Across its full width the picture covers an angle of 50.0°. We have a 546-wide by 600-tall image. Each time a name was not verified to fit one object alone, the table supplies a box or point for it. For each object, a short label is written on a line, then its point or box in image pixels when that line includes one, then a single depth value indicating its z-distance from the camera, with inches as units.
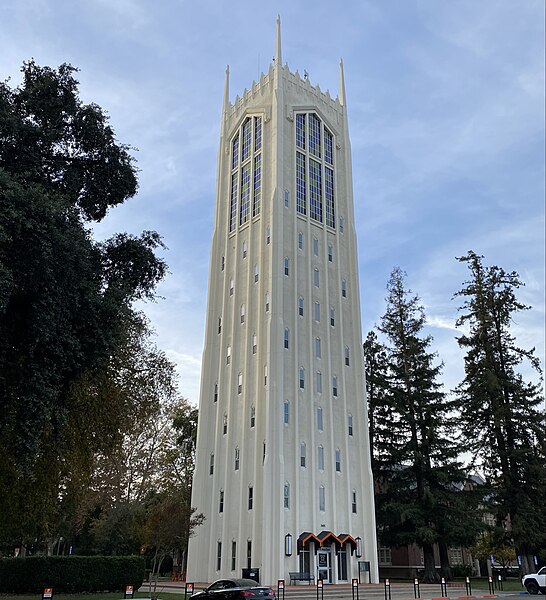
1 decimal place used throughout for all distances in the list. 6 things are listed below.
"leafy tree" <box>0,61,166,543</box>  754.8
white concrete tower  1437.0
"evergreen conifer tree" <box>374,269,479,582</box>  1638.8
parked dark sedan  815.7
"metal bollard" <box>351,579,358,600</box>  1005.6
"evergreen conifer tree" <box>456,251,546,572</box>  1684.3
